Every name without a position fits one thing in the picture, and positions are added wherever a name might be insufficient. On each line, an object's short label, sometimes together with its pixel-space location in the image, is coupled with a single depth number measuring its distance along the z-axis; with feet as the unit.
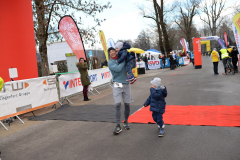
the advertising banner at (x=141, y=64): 73.87
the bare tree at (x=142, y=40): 259.80
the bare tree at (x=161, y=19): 101.96
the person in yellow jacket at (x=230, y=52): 47.75
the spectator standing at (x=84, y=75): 31.24
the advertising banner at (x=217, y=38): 89.33
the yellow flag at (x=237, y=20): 23.04
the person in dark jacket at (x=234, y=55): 47.17
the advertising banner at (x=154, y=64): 96.12
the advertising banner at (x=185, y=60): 101.43
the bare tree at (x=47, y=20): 41.11
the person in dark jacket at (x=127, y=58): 15.70
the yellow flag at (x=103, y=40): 48.62
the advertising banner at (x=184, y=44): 117.43
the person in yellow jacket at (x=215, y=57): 47.97
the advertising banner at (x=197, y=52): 72.49
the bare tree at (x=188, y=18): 165.89
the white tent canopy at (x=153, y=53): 141.35
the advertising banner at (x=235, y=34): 40.15
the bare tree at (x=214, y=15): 165.27
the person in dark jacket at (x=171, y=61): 79.80
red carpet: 16.74
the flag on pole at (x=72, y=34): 34.58
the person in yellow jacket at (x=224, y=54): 46.77
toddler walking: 14.62
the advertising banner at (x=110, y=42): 54.97
